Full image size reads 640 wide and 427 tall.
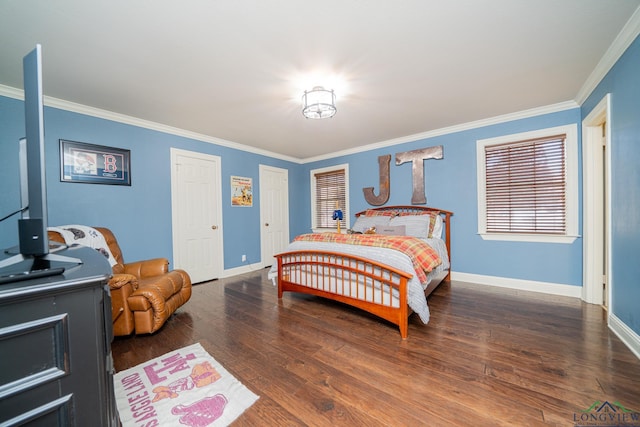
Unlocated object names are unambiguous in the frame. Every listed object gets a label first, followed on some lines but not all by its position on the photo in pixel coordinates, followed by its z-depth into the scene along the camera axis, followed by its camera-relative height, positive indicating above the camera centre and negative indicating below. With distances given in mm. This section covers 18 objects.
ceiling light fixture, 2494 +1121
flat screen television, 856 +132
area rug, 1358 -1124
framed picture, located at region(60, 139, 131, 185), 2793 +627
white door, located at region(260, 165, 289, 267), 4992 +7
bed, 2224 -623
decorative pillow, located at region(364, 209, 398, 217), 4225 -73
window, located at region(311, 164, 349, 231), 5105 +333
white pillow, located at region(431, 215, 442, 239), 3756 -333
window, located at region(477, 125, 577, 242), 3078 +268
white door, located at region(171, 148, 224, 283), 3707 -7
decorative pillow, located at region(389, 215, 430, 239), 3602 -238
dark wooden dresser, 575 -344
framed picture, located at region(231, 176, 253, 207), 4469 +390
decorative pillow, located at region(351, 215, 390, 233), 4027 -230
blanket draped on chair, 2346 -208
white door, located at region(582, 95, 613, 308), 2768 -47
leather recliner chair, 2123 -777
